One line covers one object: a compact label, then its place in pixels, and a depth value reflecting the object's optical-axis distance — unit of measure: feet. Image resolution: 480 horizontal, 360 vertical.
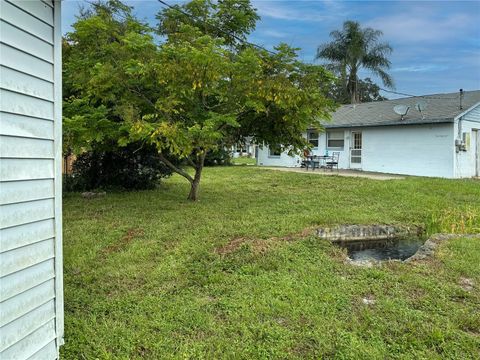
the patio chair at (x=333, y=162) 58.80
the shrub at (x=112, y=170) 35.19
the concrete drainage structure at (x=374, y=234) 20.08
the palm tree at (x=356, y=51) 85.76
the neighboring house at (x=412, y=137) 49.62
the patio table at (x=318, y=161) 60.18
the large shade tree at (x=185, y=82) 21.59
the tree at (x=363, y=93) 110.32
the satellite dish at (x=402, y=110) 53.78
